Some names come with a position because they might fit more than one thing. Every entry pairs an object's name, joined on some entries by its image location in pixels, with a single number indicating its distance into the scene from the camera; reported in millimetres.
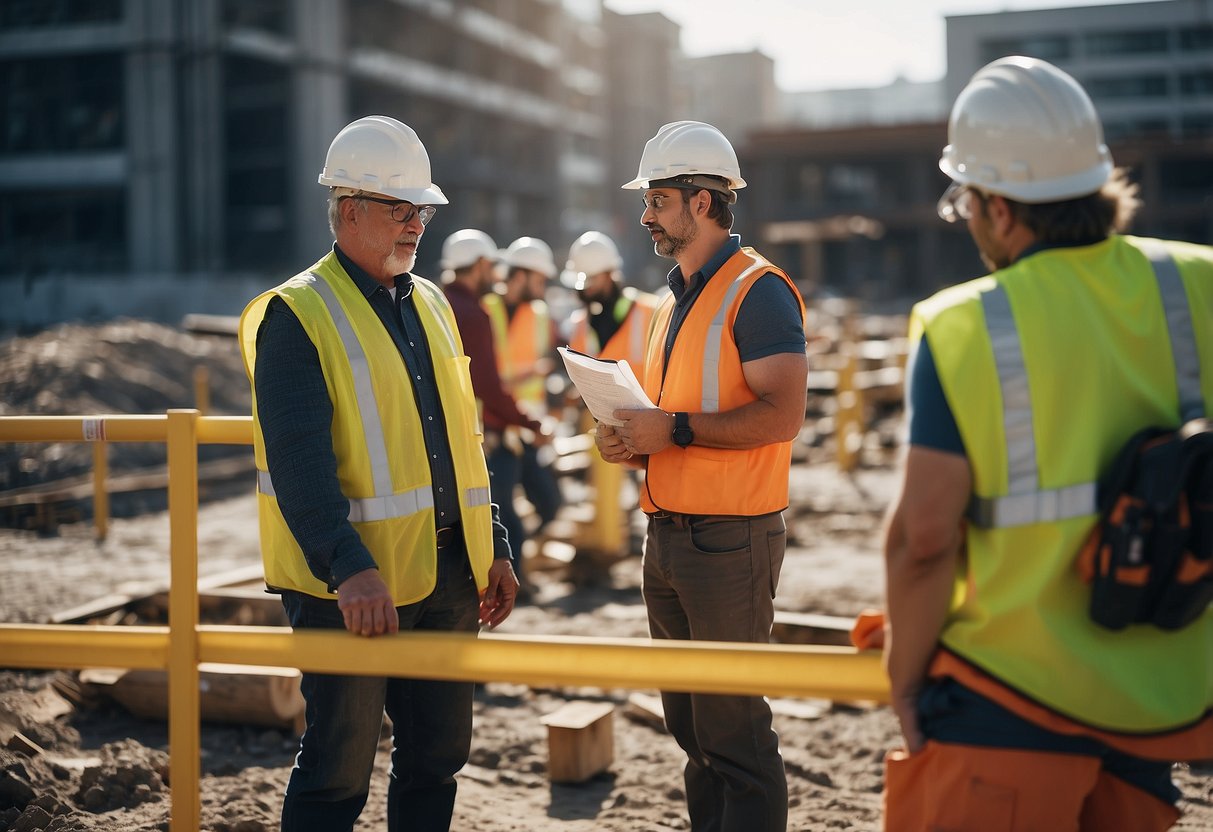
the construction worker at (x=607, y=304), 6699
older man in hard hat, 2736
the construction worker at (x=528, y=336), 8109
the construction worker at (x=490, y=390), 6695
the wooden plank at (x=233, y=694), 5125
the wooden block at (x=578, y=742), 4707
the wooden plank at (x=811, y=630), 5941
